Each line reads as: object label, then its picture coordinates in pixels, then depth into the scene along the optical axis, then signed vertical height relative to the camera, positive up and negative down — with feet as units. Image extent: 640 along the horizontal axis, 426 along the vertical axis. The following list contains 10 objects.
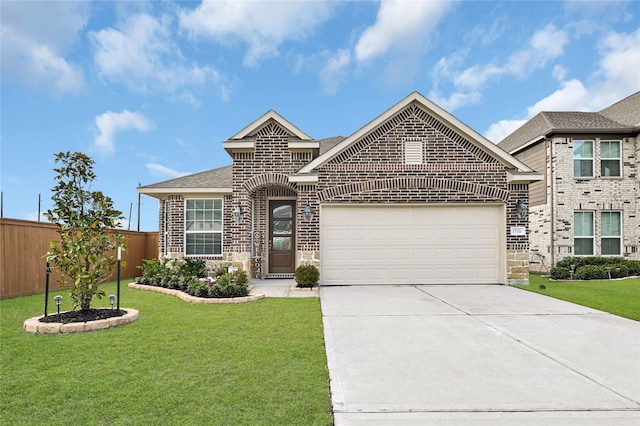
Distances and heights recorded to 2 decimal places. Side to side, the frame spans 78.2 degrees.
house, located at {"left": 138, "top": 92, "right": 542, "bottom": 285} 37.24 +2.03
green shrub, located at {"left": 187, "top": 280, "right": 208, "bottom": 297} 29.35 -4.79
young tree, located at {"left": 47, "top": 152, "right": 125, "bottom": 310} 20.97 -0.26
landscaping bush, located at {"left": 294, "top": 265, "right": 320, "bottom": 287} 34.22 -4.41
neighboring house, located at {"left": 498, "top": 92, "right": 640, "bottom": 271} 50.21 +4.83
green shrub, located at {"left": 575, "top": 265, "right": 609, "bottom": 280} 45.34 -5.43
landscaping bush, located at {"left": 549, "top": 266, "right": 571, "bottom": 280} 46.11 -5.56
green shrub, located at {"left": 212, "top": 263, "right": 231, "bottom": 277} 34.82 -4.18
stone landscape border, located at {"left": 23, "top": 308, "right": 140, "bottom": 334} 19.38 -5.09
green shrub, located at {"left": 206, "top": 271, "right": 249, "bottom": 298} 28.81 -4.64
